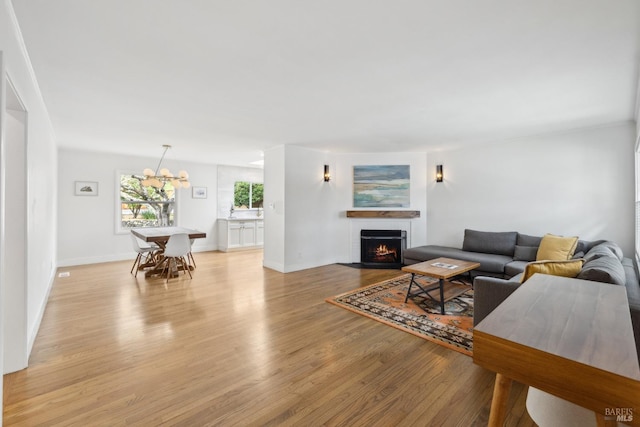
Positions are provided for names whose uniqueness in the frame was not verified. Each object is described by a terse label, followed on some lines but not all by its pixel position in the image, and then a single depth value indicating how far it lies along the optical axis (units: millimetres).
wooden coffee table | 3412
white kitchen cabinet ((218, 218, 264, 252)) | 7705
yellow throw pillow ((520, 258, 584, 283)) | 2271
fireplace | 5922
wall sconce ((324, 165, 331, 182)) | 6016
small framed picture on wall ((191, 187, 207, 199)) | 7609
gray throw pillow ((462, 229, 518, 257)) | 4785
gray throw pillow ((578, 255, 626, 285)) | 1966
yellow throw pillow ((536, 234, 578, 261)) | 3840
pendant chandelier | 5258
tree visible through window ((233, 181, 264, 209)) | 8477
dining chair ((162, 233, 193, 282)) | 4859
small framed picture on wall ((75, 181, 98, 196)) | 6078
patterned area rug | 2789
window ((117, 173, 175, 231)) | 6711
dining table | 5014
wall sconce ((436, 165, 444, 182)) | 5914
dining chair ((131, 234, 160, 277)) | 5324
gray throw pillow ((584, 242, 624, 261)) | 2834
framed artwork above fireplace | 6180
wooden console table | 696
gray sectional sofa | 2051
